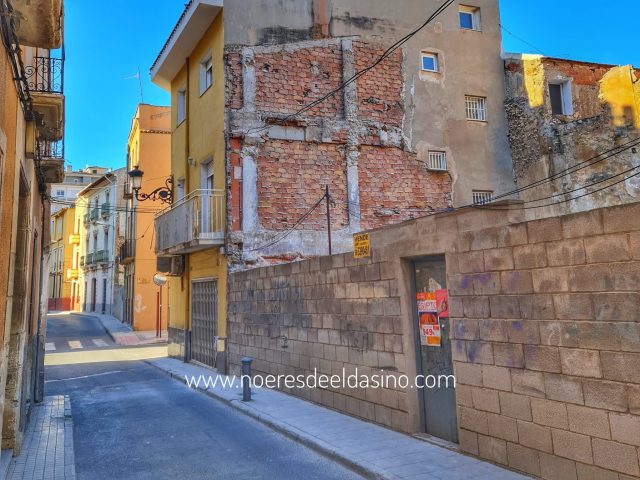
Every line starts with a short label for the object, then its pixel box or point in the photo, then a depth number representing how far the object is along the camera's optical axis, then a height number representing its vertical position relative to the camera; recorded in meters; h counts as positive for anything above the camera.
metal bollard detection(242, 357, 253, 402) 9.22 -1.36
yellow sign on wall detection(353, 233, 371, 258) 7.53 +0.83
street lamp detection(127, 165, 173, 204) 15.17 +3.83
